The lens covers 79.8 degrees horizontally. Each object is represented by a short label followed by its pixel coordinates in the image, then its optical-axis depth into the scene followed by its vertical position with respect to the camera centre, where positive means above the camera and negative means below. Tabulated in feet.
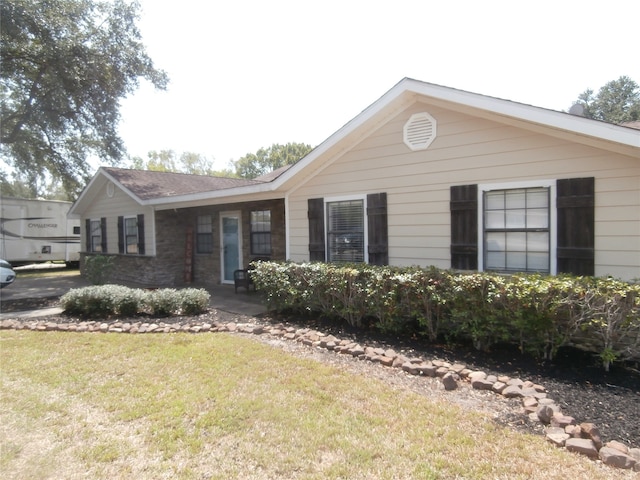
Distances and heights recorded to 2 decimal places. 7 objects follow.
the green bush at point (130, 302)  23.25 -4.32
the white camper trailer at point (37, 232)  55.88 +0.06
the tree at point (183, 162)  166.09 +30.52
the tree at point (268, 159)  143.43 +28.80
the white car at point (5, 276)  32.96 -3.74
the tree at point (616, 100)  113.39 +39.55
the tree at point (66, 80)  46.60 +20.47
